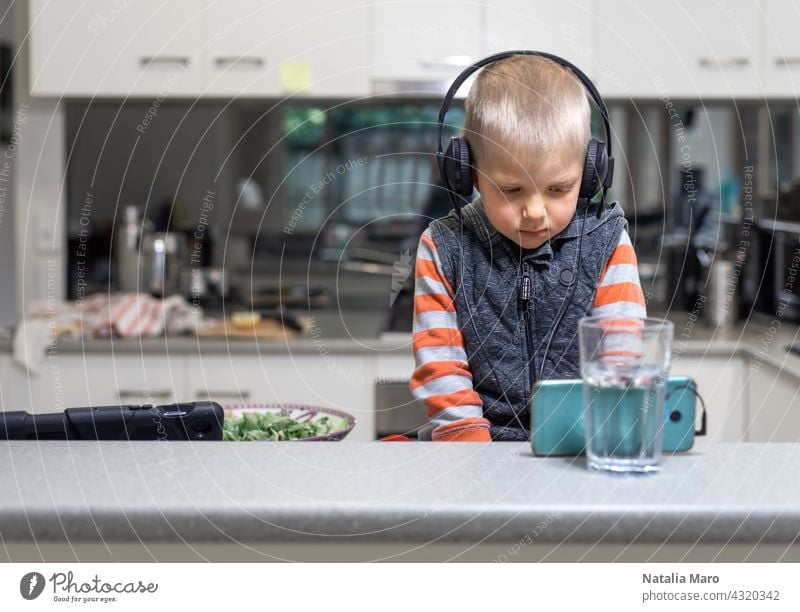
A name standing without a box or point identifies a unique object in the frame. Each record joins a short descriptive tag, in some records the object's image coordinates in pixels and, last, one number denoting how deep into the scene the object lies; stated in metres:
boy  2.48
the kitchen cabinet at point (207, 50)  3.82
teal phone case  2.12
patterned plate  2.43
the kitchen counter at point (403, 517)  2.00
